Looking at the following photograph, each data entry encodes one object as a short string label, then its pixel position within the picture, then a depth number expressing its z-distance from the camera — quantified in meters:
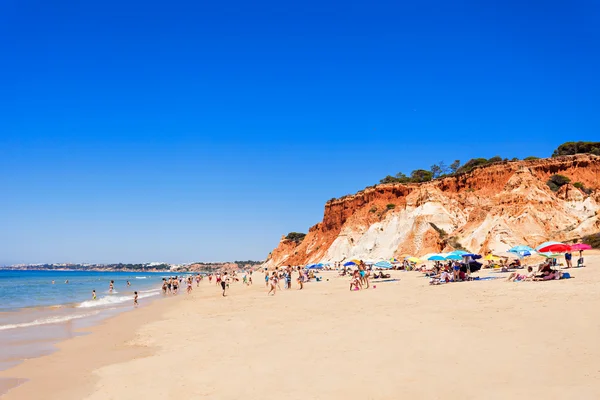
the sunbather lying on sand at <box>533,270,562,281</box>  17.62
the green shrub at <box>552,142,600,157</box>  70.31
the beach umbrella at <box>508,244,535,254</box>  24.92
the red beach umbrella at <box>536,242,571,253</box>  21.11
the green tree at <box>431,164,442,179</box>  96.21
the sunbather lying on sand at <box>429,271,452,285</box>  22.19
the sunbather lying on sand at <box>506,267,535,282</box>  18.29
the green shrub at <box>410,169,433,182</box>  89.38
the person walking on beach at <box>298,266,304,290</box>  28.73
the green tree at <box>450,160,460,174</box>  95.44
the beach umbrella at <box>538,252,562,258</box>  23.33
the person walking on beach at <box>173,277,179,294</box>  37.92
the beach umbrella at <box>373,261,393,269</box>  28.20
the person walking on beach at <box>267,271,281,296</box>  26.19
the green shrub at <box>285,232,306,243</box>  106.34
